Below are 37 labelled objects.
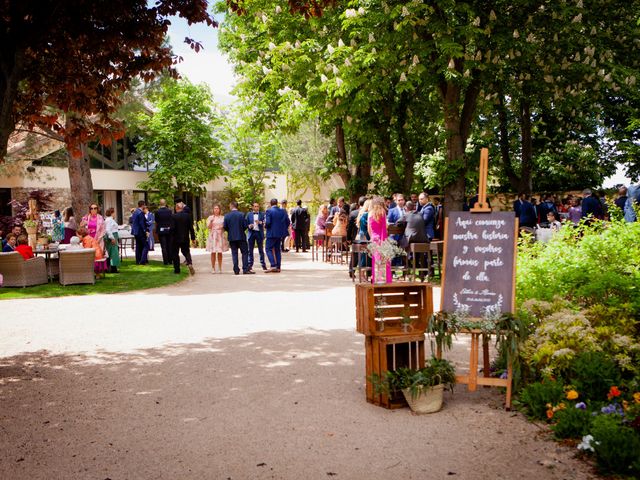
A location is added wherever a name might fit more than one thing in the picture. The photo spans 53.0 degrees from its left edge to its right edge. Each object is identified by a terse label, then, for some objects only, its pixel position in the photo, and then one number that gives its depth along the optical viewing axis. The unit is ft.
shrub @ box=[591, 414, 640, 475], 13.31
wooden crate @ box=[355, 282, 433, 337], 18.74
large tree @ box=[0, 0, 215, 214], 21.91
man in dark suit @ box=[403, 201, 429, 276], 46.19
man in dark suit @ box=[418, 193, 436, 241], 49.67
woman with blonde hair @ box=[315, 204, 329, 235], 73.02
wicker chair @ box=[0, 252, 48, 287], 48.52
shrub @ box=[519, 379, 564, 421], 16.81
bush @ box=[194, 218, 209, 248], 94.94
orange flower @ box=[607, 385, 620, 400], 15.78
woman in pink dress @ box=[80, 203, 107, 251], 54.24
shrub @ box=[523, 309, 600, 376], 17.57
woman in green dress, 58.13
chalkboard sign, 18.39
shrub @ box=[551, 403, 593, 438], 15.29
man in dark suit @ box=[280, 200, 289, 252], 72.63
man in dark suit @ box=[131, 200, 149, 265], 66.69
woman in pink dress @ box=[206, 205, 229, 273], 57.11
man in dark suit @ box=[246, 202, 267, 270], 59.26
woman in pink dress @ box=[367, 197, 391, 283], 39.55
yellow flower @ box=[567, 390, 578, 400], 16.20
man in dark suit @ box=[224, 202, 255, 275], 54.75
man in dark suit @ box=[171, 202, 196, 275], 54.70
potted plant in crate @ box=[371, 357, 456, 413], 17.89
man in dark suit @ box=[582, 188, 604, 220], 55.06
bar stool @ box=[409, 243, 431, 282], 44.90
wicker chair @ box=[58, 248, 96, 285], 49.67
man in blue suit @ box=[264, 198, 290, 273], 55.47
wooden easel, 17.93
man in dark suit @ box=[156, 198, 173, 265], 61.82
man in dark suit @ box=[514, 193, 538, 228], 60.18
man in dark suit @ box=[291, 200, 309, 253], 84.23
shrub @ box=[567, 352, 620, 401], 16.56
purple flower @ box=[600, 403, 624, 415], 15.11
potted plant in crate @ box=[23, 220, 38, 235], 72.18
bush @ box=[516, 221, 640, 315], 20.22
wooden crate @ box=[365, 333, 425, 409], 18.60
